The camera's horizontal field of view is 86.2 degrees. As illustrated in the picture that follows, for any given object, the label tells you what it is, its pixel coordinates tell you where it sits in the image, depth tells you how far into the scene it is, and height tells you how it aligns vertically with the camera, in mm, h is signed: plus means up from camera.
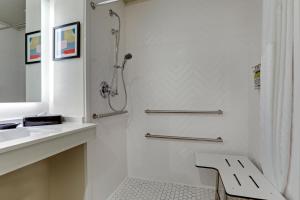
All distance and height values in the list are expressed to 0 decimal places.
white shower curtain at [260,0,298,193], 945 +54
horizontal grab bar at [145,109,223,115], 1802 -172
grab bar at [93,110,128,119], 1508 -185
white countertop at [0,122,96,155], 759 -225
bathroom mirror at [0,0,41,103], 1272 +393
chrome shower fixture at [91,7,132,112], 1707 +245
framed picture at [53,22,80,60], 1409 +498
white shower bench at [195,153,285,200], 1050 -627
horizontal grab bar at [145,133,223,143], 1812 -489
